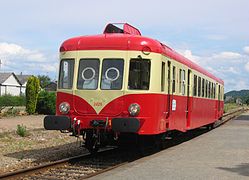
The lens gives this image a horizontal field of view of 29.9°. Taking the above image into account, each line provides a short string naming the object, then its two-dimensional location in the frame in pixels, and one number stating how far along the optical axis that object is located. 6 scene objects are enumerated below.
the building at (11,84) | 85.75
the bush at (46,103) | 32.66
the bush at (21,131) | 17.25
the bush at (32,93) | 32.03
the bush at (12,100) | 48.00
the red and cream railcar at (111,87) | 11.15
